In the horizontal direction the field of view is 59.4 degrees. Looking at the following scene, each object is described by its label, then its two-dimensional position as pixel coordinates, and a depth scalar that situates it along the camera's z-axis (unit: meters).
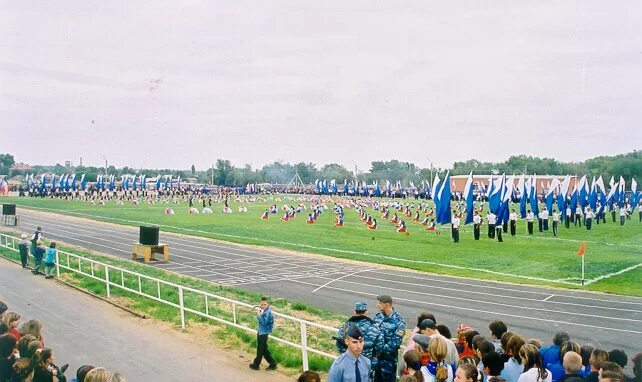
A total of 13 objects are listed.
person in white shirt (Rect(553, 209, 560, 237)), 40.69
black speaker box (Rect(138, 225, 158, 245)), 29.15
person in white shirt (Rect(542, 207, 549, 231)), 43.38
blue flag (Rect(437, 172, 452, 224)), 33.94
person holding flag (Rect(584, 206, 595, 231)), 45.19
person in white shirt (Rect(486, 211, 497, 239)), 38.72
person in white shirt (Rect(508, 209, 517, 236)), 40.25
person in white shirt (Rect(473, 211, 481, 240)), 37.90
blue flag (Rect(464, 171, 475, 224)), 37.66
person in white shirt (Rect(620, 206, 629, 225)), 49.78
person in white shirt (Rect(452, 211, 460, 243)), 36.47
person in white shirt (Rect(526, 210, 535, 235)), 41.69
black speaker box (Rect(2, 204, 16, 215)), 44.31
